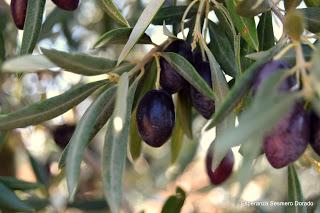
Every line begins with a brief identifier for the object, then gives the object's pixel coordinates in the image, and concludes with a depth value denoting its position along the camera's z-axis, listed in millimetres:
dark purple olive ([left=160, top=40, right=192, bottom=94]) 319
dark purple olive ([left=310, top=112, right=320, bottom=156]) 248
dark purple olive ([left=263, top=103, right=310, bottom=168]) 236
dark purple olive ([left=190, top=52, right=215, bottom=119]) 316
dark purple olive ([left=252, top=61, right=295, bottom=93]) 239
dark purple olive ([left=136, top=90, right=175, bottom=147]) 304
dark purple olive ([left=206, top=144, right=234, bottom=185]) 430
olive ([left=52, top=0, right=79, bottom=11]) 312
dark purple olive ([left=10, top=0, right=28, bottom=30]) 332
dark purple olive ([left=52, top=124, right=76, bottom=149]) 605
